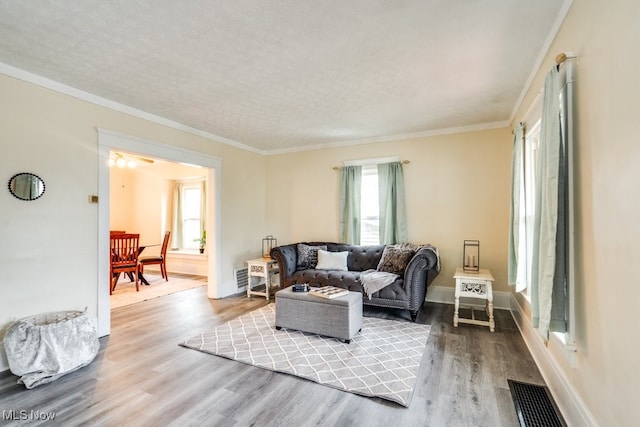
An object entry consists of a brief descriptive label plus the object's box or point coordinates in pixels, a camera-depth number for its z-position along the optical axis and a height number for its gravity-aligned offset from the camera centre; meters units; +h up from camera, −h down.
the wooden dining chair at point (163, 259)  5.99 -0.89
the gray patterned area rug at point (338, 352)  2.35 -1.29
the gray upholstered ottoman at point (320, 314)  3.08 -1.04
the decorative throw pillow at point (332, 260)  4.54 -0.68
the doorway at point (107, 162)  3.29 +0.70
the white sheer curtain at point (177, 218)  7.27 -0.07
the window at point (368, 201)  4.77 +0.24
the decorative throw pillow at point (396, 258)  4.05 -0.59
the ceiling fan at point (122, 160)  5.55 +1.03
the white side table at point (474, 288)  3.44 -0.85
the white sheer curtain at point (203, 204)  7.03 +0.26
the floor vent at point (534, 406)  1.90 -1.29
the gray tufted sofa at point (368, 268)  3.70 -0.81
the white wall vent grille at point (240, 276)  5.24 -1.07
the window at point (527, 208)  3.10 +0.08
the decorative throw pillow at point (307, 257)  4.75 -0.66
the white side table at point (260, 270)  4.85 -0.89
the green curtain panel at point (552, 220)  1.77 -0.02
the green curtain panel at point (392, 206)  4.69 +0.15
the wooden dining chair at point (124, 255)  5.24 -0.71
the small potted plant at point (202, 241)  6.91 -0.61
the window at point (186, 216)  7.23 -0.03
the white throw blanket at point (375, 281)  3.80 -0.83
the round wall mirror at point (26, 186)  2.67 +0.26
